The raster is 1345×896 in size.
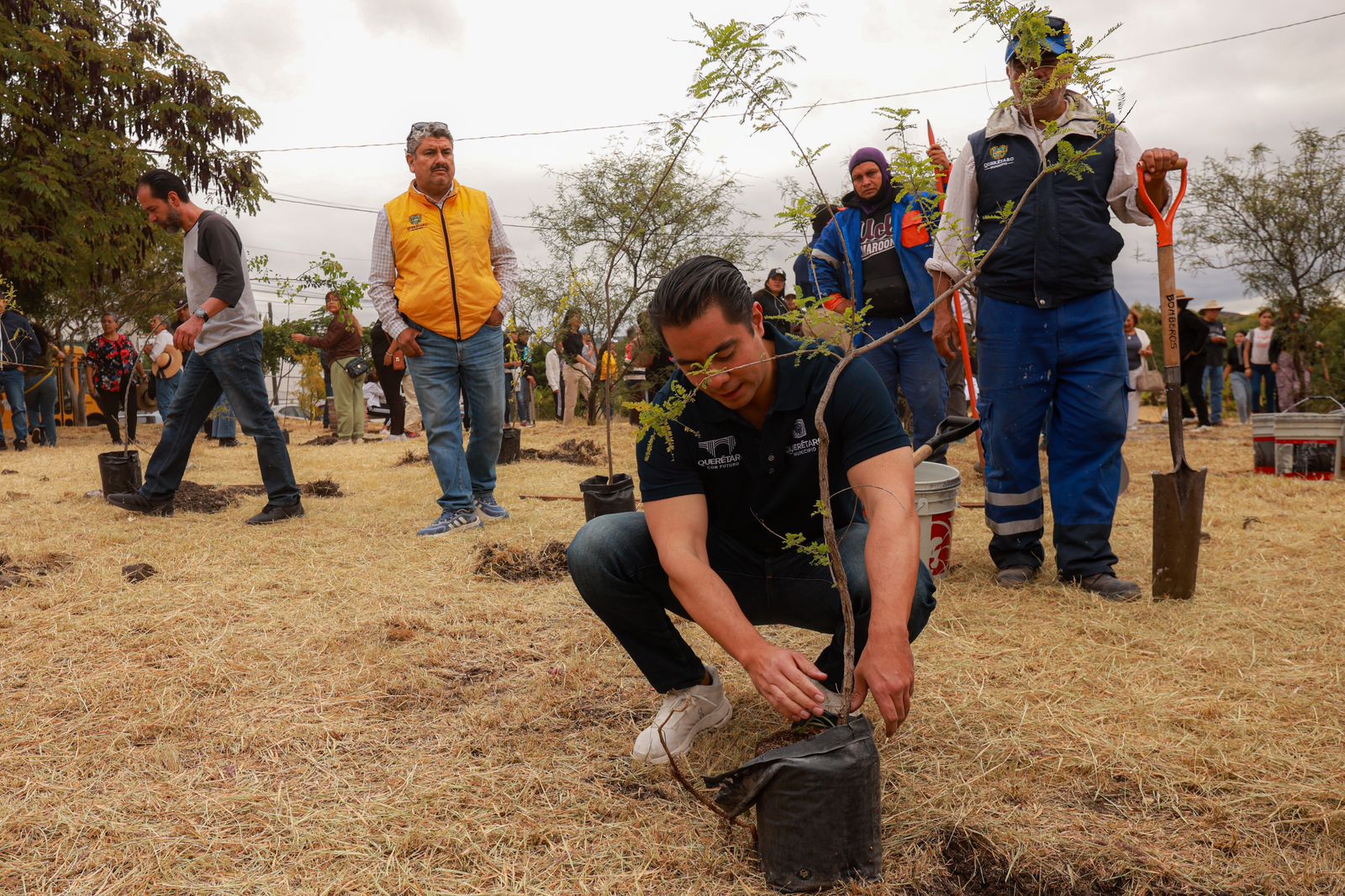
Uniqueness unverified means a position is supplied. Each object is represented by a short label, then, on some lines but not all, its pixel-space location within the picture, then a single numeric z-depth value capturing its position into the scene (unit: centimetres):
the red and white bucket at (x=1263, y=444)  659
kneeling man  175
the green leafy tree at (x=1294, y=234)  1371
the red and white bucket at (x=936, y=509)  331
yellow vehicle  1477
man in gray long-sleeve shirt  482
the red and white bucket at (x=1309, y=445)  626
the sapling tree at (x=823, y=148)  171
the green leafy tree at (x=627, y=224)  1450
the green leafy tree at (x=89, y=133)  1266
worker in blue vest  337
